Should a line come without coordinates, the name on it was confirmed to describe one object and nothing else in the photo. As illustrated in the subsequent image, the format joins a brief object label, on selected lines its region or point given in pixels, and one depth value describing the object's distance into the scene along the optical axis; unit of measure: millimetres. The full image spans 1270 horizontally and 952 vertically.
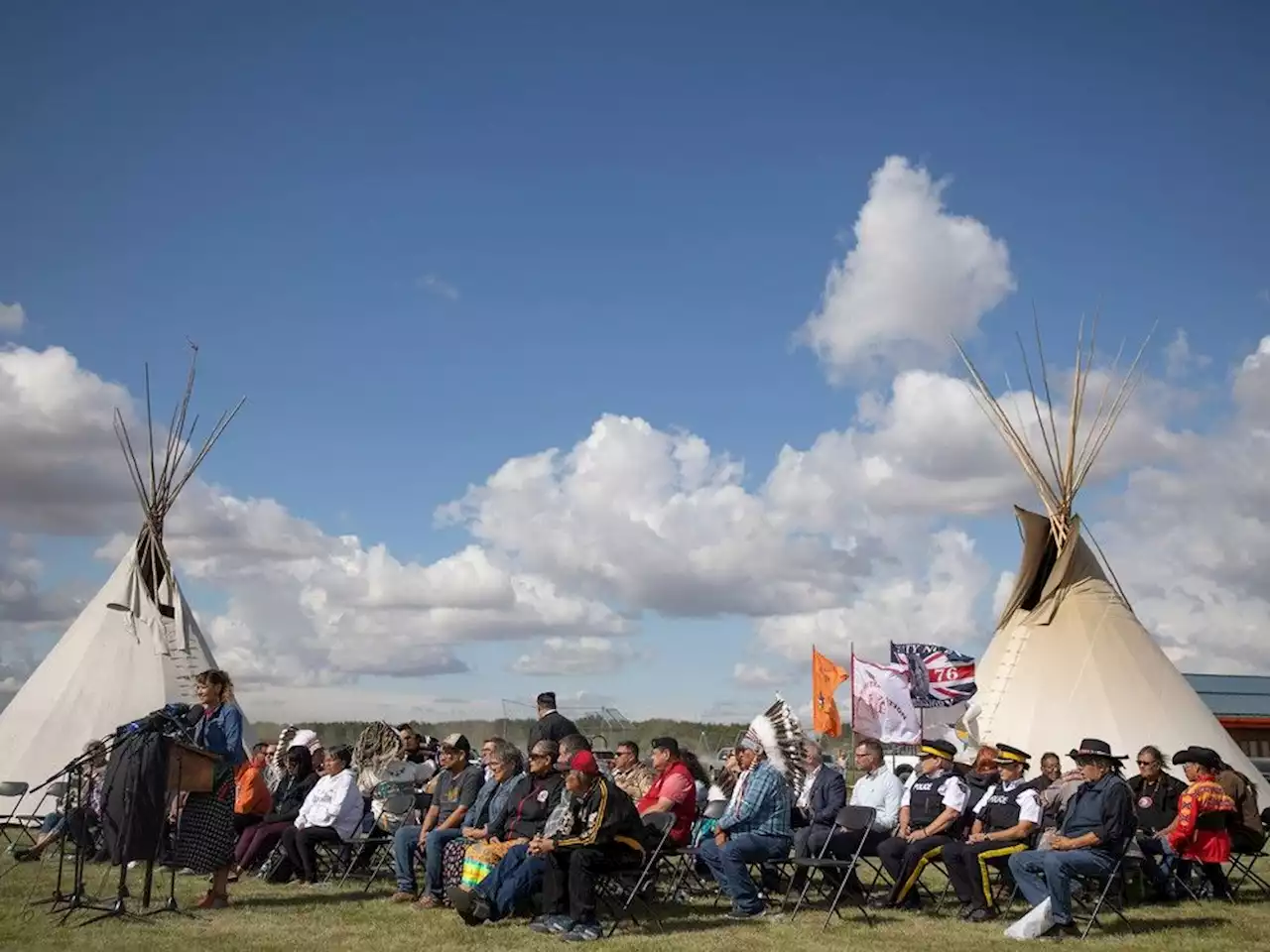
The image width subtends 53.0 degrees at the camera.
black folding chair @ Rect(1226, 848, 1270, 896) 10547
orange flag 21203
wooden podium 8492
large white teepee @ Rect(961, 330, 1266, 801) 15109
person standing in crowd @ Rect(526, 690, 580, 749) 11297
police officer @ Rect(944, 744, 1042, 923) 8977
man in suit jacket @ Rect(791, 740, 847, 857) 9898
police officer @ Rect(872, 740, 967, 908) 9375
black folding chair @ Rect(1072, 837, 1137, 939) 8367
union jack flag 16625
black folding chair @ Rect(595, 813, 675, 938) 8469
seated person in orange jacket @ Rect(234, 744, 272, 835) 11266
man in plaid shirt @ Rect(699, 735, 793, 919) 9031
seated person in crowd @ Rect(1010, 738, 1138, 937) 8297
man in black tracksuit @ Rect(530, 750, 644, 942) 8219
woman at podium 8702
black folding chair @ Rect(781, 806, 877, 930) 8750
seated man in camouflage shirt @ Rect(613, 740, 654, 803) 11250
